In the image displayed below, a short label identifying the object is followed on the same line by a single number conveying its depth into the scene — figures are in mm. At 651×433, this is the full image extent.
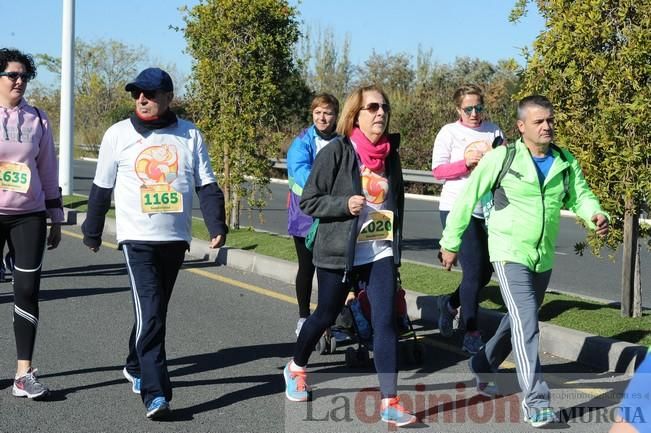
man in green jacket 5363
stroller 6625
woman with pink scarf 5402
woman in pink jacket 5848
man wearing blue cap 5426
